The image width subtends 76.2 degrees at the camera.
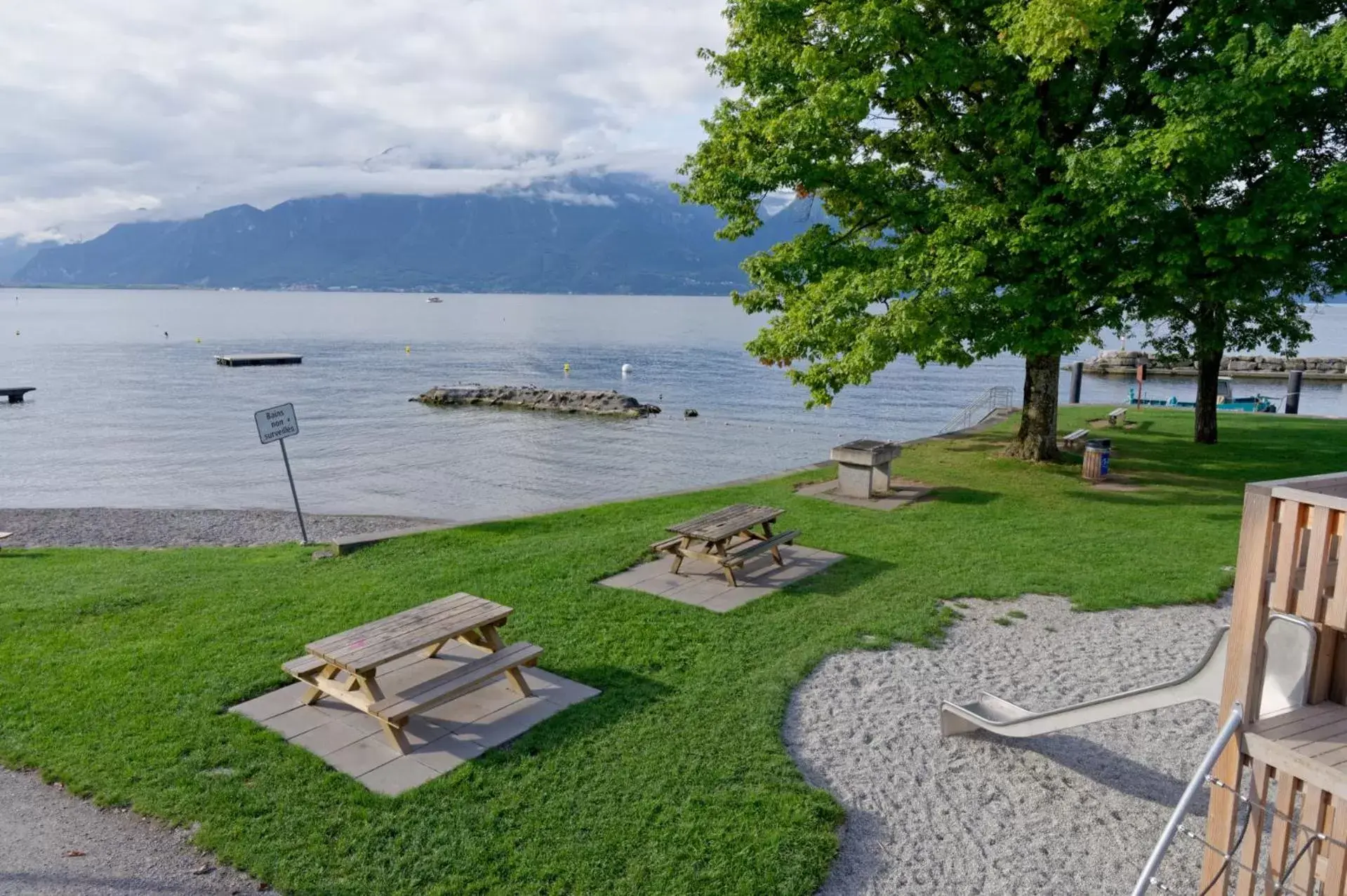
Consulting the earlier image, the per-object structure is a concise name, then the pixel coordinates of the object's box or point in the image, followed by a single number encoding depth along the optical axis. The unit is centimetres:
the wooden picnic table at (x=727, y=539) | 1045
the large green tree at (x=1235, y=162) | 1280
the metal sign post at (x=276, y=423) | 1335
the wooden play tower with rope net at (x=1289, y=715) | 406
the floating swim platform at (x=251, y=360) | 6800
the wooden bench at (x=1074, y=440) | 2025
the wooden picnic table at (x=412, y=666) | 654
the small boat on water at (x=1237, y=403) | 3691
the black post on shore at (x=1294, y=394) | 3456
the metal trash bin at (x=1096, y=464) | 1667
